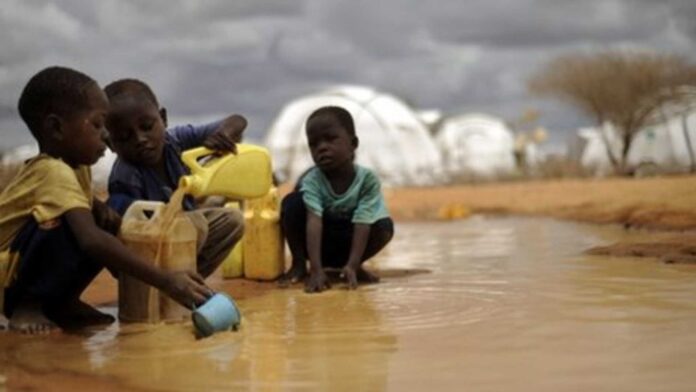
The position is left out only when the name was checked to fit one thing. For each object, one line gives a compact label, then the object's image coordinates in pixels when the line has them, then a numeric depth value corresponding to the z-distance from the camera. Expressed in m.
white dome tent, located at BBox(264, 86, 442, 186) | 20.19
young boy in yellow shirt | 2.84
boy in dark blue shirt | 3.29
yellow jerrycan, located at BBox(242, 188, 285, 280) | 4.39
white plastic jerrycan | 3.05
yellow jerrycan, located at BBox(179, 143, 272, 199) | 3.25
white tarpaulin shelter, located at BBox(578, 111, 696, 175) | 19.54
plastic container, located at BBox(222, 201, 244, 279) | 4.54
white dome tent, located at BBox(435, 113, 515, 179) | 27.38
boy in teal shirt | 4.12
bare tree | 22.57
